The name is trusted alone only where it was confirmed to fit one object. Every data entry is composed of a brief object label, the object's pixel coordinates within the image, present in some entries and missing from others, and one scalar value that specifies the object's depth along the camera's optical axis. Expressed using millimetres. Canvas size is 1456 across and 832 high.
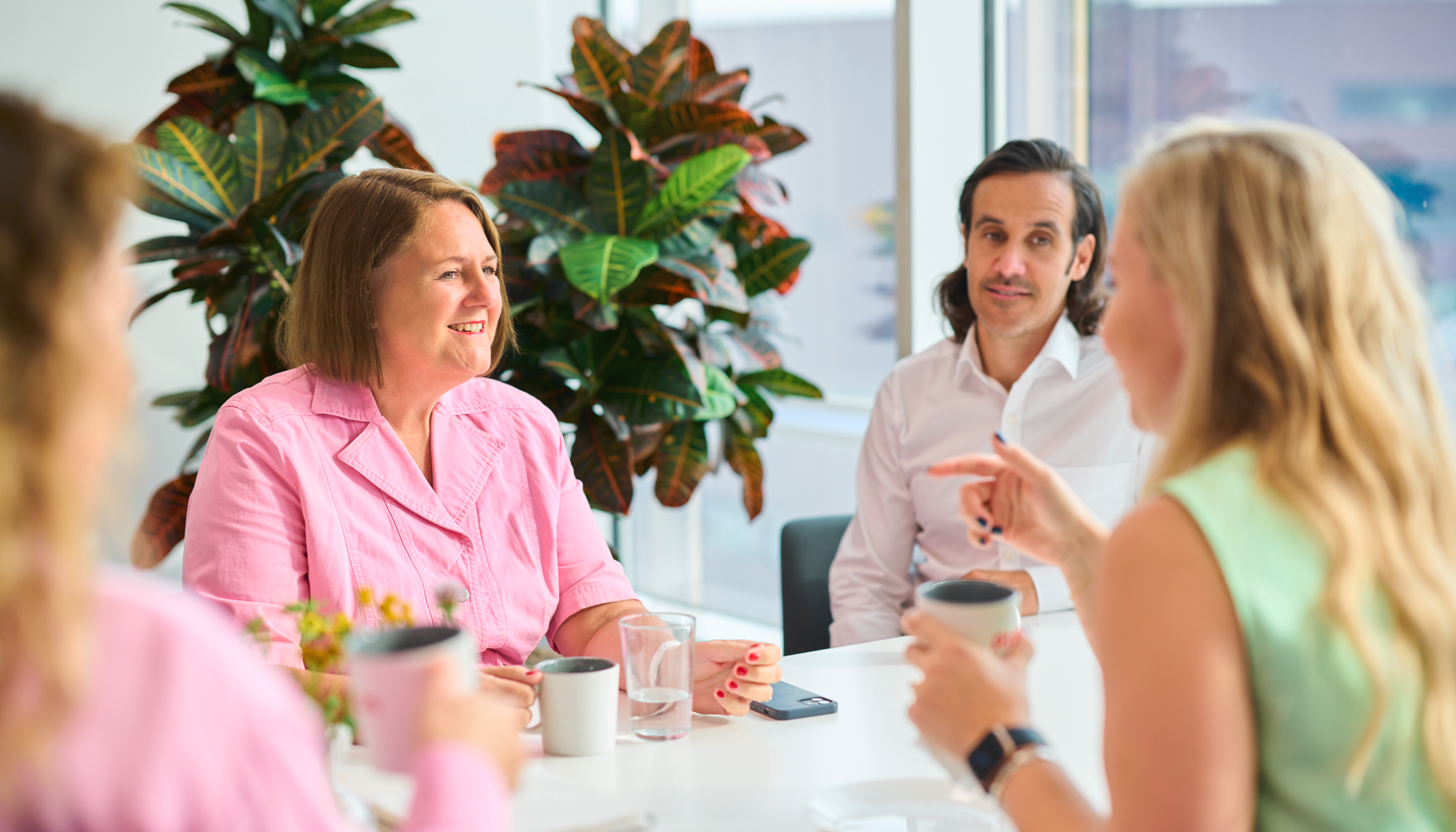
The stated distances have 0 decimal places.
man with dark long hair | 2600
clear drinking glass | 1469
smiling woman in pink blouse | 1745
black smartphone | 1539
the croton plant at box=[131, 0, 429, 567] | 2777
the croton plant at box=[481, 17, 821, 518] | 3062
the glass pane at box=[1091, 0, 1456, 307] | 2852
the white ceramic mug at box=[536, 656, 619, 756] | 1385
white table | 1262
